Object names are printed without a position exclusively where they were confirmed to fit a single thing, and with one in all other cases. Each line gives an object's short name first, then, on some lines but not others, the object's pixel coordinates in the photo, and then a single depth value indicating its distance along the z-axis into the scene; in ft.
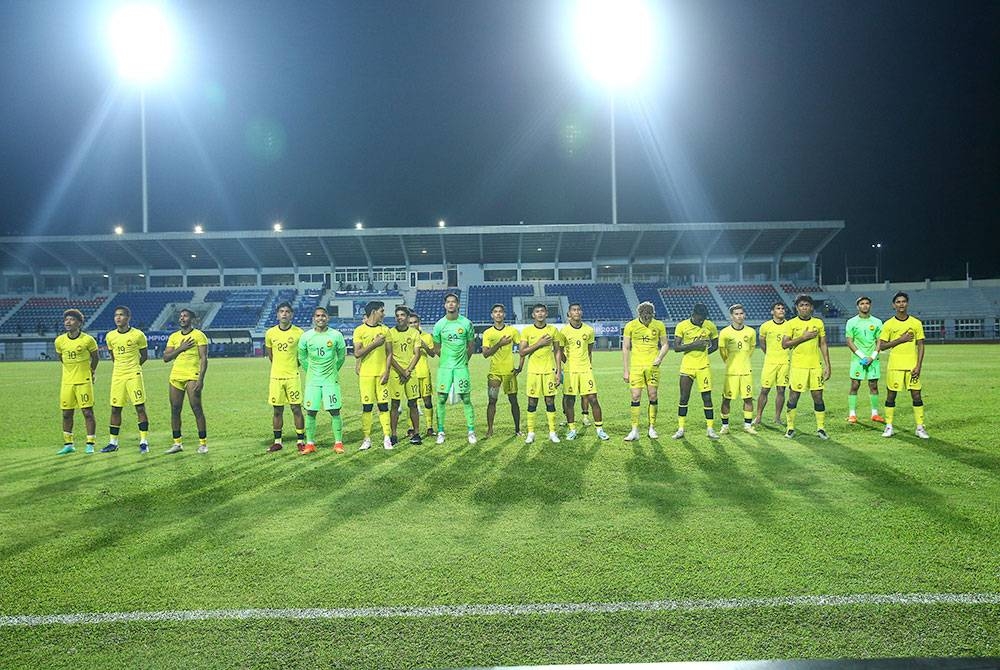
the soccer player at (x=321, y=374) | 27.96
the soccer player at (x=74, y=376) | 29.19
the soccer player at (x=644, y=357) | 30.40
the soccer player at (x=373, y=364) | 29.04
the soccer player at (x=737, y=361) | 30.76
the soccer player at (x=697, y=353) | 29.45
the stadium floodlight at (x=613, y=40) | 112.47
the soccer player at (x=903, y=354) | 29.94
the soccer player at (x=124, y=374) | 29.25
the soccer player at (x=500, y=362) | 30.78
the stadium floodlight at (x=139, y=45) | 114.62
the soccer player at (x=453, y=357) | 30.42
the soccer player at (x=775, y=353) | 32.01
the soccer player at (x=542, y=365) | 29.86
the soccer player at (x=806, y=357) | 30.27
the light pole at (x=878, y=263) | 220.88
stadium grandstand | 156.97
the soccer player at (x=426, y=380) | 31.97
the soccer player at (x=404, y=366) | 30.45
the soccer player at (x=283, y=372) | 28.78
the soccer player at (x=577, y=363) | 29.89
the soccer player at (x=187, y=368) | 28.25
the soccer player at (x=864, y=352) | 33.88
